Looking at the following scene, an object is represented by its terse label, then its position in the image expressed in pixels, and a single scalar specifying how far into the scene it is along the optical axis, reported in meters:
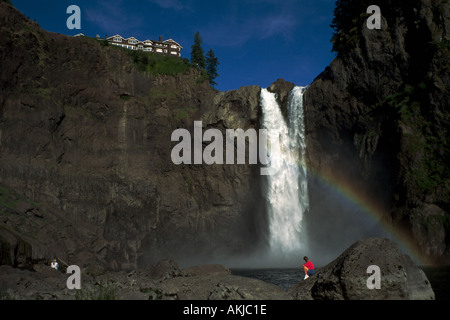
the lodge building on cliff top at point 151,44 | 105.79
